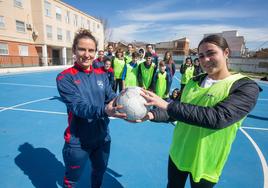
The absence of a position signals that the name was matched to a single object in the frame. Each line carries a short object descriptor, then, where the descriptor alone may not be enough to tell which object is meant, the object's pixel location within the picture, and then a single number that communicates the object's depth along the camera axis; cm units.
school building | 2555
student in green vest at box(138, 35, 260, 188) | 139
